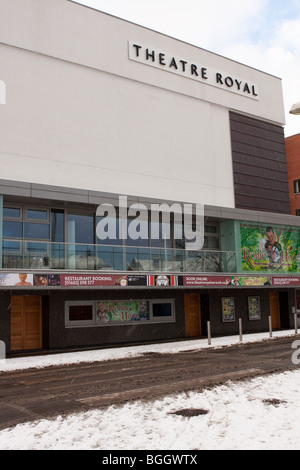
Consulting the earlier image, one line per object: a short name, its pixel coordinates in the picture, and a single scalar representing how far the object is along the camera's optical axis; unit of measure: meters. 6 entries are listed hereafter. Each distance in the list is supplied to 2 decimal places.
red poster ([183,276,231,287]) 22.06
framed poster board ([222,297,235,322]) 25.62
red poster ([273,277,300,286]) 26.37
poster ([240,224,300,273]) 26.28
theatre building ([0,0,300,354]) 19.75
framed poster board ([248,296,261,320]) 26.81
